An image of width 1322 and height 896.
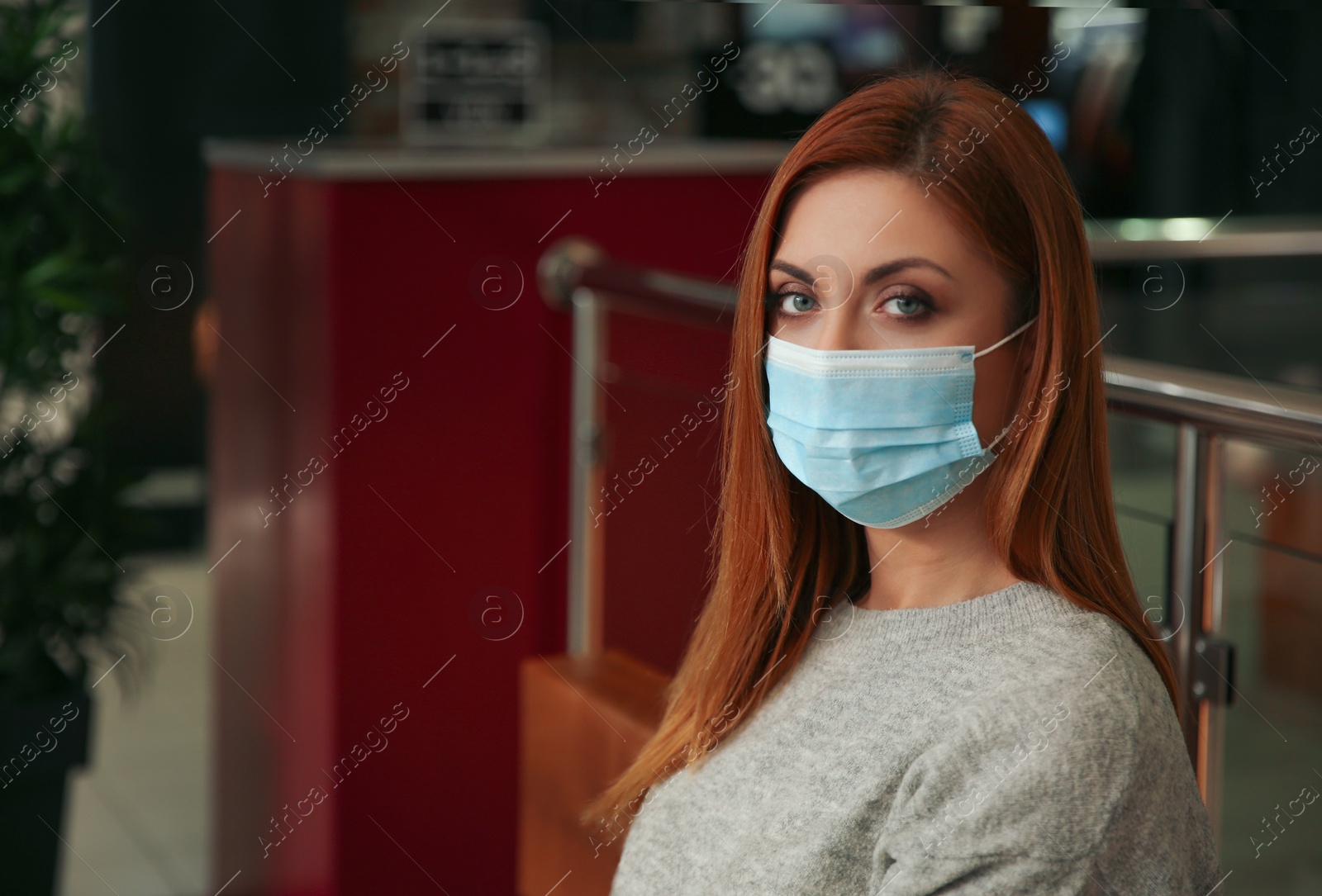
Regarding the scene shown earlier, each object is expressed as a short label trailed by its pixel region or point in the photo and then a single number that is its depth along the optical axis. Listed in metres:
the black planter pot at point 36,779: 2.78
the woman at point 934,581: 0.93
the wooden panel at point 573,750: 2.16
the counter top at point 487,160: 2.47
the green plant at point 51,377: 2.76
